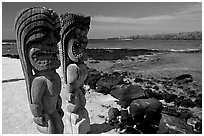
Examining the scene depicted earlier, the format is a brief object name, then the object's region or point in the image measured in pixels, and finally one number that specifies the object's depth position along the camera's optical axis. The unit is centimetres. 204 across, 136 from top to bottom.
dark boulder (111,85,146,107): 905
